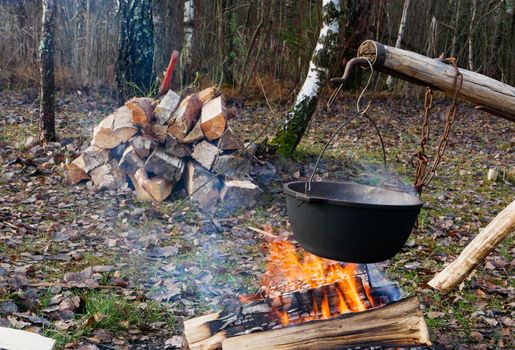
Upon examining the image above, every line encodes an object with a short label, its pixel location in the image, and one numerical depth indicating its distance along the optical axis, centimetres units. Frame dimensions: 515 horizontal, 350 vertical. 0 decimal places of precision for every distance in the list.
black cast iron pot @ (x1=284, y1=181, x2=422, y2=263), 274
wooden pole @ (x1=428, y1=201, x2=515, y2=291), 346
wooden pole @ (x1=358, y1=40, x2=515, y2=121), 307
